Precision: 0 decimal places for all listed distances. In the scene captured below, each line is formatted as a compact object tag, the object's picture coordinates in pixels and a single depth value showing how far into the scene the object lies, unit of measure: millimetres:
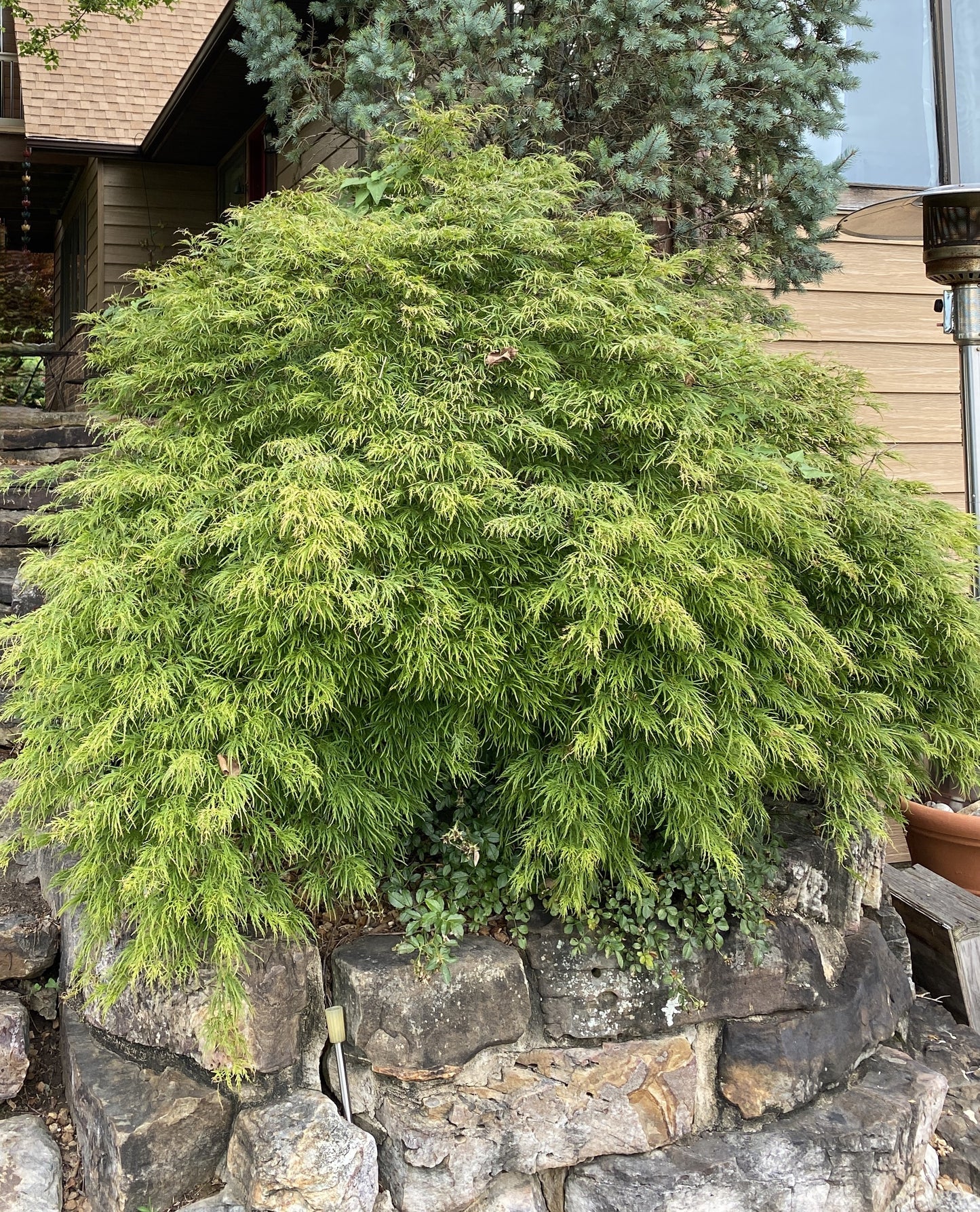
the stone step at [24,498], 4594
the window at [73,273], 9852
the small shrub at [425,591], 2215
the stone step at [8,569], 4094
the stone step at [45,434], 5332
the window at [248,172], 7051
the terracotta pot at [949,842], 3713
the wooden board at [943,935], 3311
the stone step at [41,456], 5242
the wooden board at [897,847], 4949
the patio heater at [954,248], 3707
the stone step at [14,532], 4477
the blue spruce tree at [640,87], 3586
